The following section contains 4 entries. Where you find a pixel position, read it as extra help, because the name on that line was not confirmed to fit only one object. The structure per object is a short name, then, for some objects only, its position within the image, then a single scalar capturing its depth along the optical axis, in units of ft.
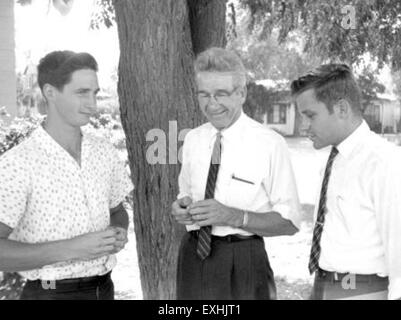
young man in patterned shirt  6.74
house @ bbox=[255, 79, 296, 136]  53.16
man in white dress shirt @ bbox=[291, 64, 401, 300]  6.71
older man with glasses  7.89
